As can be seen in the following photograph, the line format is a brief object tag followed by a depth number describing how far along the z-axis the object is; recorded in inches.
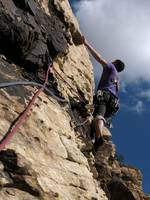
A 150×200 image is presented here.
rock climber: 405.0
